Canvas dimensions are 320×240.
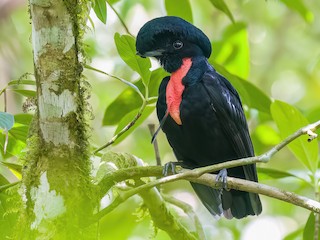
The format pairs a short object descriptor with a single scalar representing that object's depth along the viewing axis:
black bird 6.29
